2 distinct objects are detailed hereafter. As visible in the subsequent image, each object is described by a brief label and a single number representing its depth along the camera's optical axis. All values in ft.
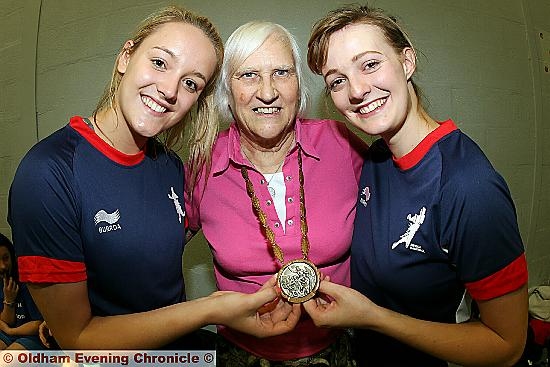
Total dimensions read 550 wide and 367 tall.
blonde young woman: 2.96
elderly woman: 3.67
